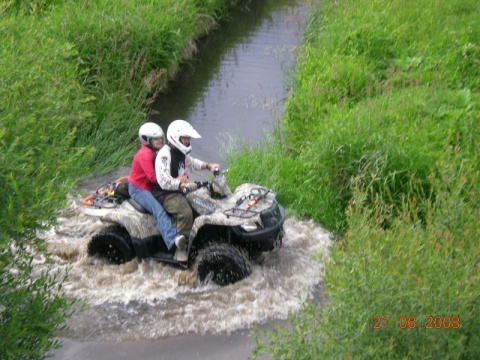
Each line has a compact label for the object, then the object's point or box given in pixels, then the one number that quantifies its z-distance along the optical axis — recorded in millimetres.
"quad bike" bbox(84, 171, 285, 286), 8195
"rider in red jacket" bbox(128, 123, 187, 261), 8555
